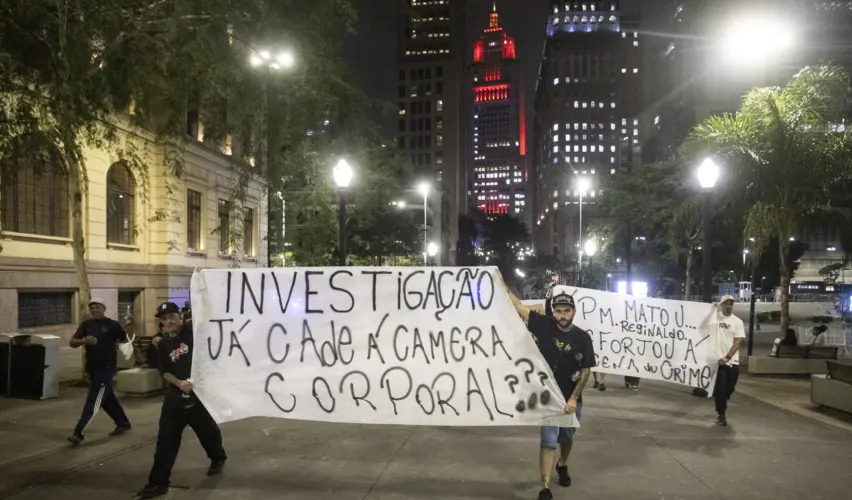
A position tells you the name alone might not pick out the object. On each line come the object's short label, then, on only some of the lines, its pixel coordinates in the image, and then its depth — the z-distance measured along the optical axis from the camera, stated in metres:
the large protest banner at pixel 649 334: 10.76
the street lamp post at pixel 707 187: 13.84
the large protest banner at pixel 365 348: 6.08
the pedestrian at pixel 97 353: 8.08
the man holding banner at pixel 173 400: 6.08
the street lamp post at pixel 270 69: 14.39
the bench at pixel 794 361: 14.49
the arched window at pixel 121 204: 20.33
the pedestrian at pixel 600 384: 12.30
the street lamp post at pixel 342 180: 14.04
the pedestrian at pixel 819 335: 15.32
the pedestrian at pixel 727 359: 9.24
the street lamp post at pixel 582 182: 44.44
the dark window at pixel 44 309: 16.72
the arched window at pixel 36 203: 16.08
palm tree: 15.48
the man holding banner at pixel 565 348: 6.02
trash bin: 11.40
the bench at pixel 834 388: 10.06
